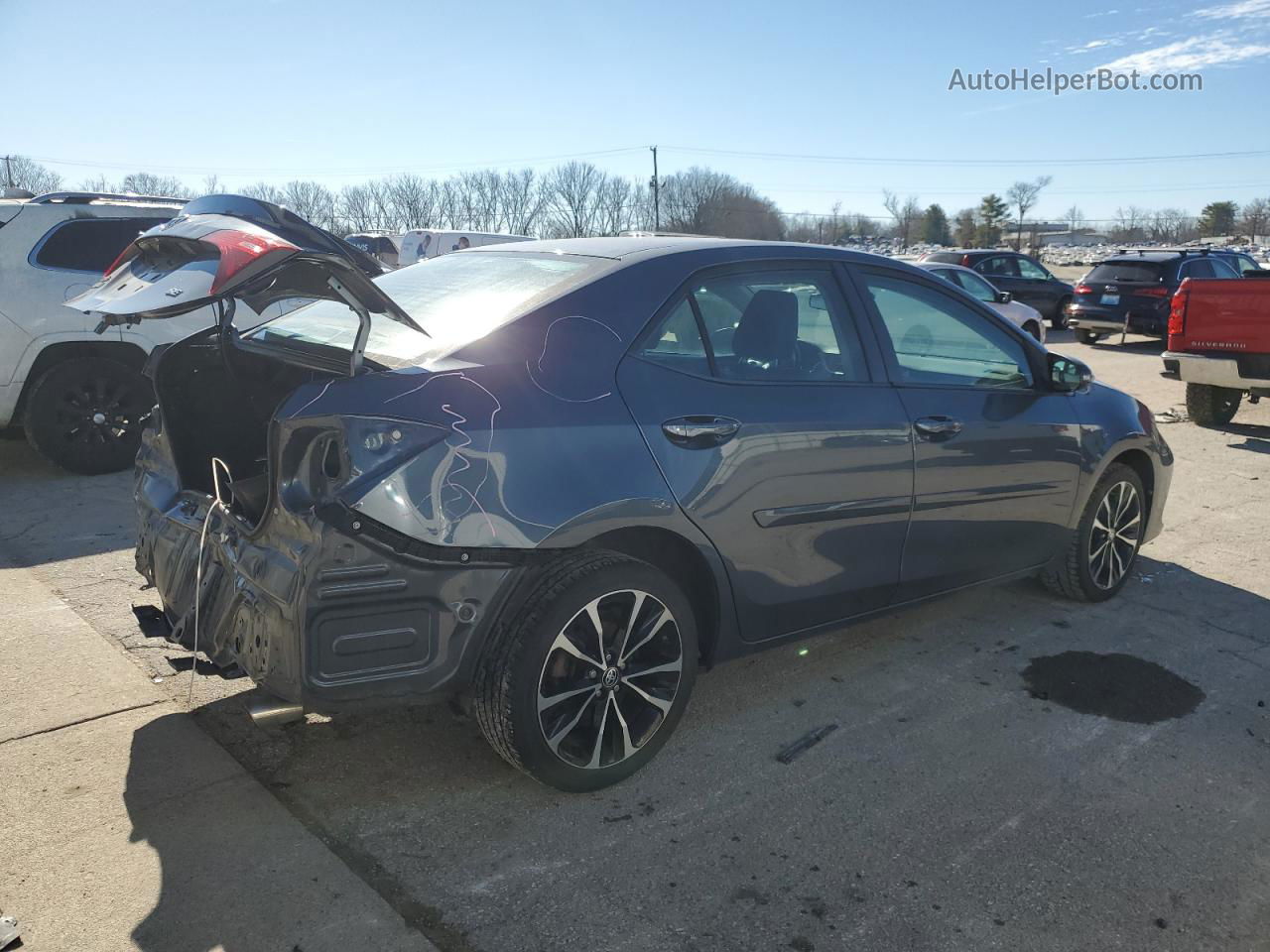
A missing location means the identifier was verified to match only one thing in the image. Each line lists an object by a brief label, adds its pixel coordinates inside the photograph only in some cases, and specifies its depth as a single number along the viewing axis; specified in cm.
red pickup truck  905
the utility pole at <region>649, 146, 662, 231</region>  6353
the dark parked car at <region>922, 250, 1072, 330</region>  2020
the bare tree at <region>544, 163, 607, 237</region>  8900
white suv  682
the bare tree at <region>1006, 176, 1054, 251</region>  9525
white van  2350
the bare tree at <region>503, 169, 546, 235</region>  8912
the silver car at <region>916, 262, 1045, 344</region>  1419
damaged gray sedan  276
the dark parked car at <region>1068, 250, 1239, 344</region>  1730
